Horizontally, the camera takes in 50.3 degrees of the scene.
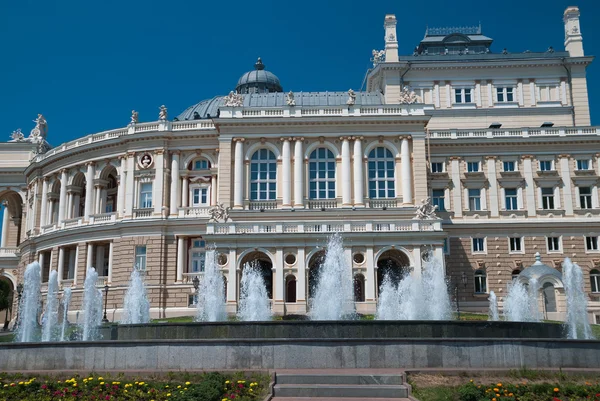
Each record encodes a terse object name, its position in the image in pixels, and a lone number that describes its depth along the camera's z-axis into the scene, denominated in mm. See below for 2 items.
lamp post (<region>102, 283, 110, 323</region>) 52669
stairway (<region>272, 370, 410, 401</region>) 17766
